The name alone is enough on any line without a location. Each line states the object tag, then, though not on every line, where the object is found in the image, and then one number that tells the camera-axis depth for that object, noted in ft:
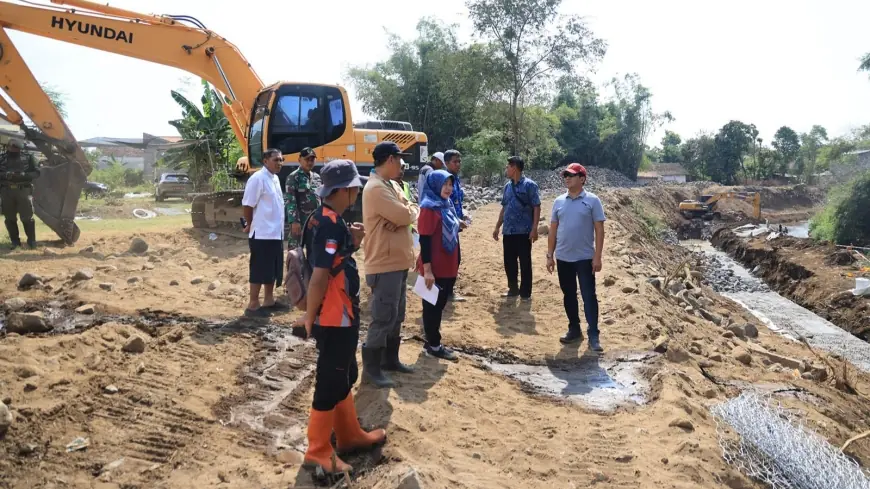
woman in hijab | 15.96
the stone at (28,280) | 23.79
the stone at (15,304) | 20.71
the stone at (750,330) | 29.27
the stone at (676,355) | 18.61
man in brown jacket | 13.43
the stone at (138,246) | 33.06
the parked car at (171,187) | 77.87
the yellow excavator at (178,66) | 32.42
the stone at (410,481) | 9.41
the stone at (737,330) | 28.04
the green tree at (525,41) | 80.33
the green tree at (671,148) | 223.51
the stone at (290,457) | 11.42
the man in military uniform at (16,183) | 30.76
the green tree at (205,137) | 72.43
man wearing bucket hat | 10.60
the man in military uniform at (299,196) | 21.47
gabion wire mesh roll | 11.00
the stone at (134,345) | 16.21
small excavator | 104.68
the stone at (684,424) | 13.10
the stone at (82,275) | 24.31
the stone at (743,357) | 21.20
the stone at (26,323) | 17.70
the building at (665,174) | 170.30
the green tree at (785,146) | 190.39
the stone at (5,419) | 11.43
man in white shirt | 20.06
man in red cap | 18.54
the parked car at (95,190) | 80.84
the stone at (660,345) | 19.13
